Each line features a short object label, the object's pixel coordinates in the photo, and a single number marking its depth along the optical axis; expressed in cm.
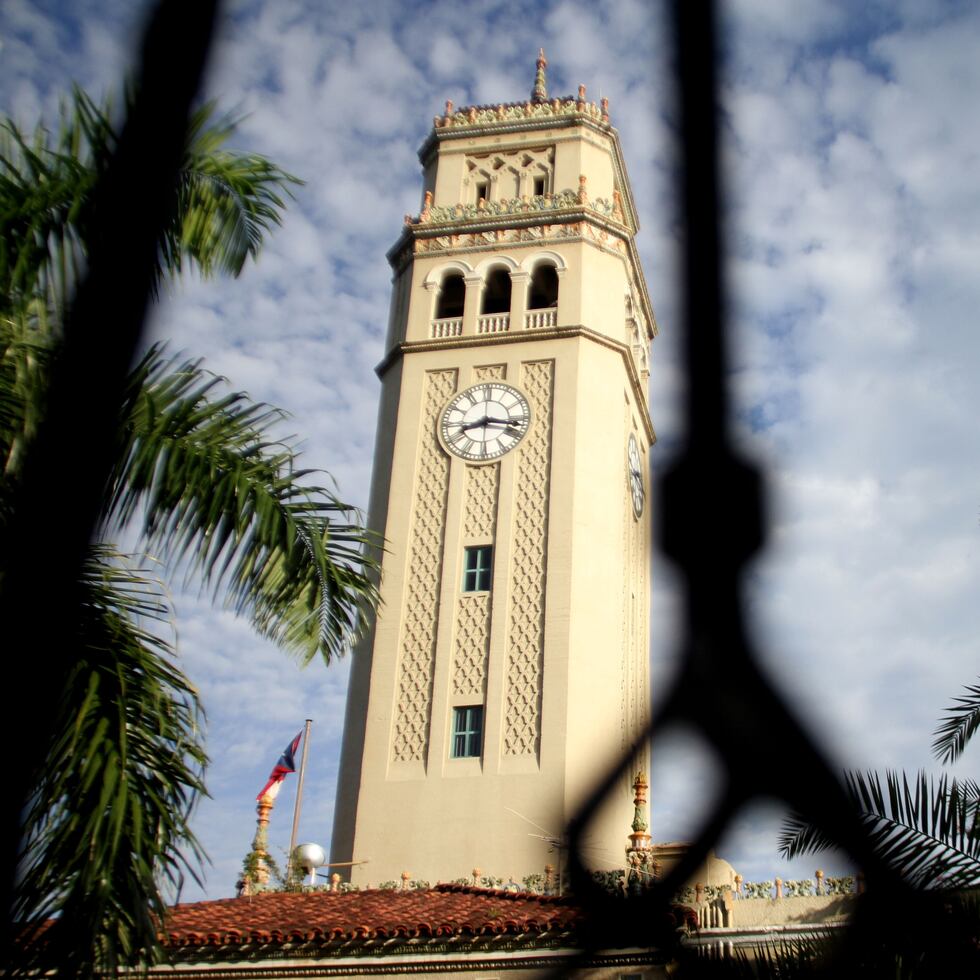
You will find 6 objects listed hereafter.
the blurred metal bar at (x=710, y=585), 144
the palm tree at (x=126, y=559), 693
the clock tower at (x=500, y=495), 2847
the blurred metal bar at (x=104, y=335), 182
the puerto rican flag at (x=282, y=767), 2828
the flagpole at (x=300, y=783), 3175
